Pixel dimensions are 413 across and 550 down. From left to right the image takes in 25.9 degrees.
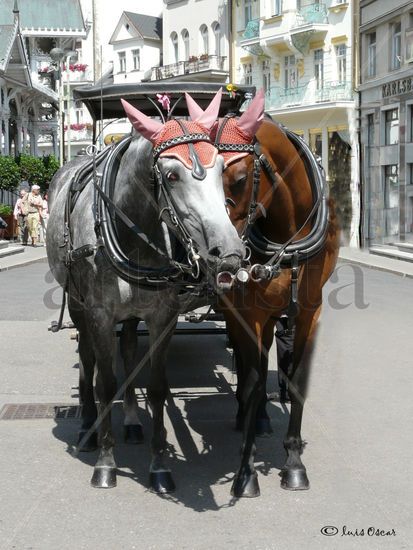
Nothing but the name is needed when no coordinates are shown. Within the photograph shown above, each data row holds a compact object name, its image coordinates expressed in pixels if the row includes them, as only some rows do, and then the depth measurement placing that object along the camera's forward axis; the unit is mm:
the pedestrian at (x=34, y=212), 28297
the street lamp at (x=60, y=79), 39262
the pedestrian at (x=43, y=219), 28995
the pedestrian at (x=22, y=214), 28672
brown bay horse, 5156
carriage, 4566
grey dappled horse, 4195
